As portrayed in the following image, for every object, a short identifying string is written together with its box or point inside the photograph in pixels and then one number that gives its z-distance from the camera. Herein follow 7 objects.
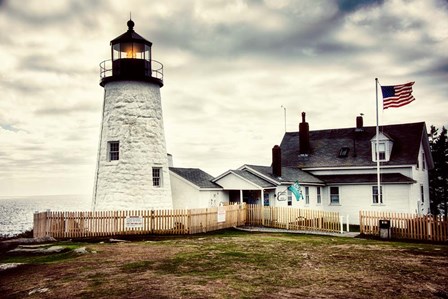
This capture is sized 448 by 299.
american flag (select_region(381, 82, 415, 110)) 27.30
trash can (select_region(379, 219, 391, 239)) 23.73
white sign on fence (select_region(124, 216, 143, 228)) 24.19
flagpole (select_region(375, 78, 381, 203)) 28.86
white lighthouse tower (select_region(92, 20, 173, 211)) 26.88
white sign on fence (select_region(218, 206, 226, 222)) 27.28
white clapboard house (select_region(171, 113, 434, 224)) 32.59
